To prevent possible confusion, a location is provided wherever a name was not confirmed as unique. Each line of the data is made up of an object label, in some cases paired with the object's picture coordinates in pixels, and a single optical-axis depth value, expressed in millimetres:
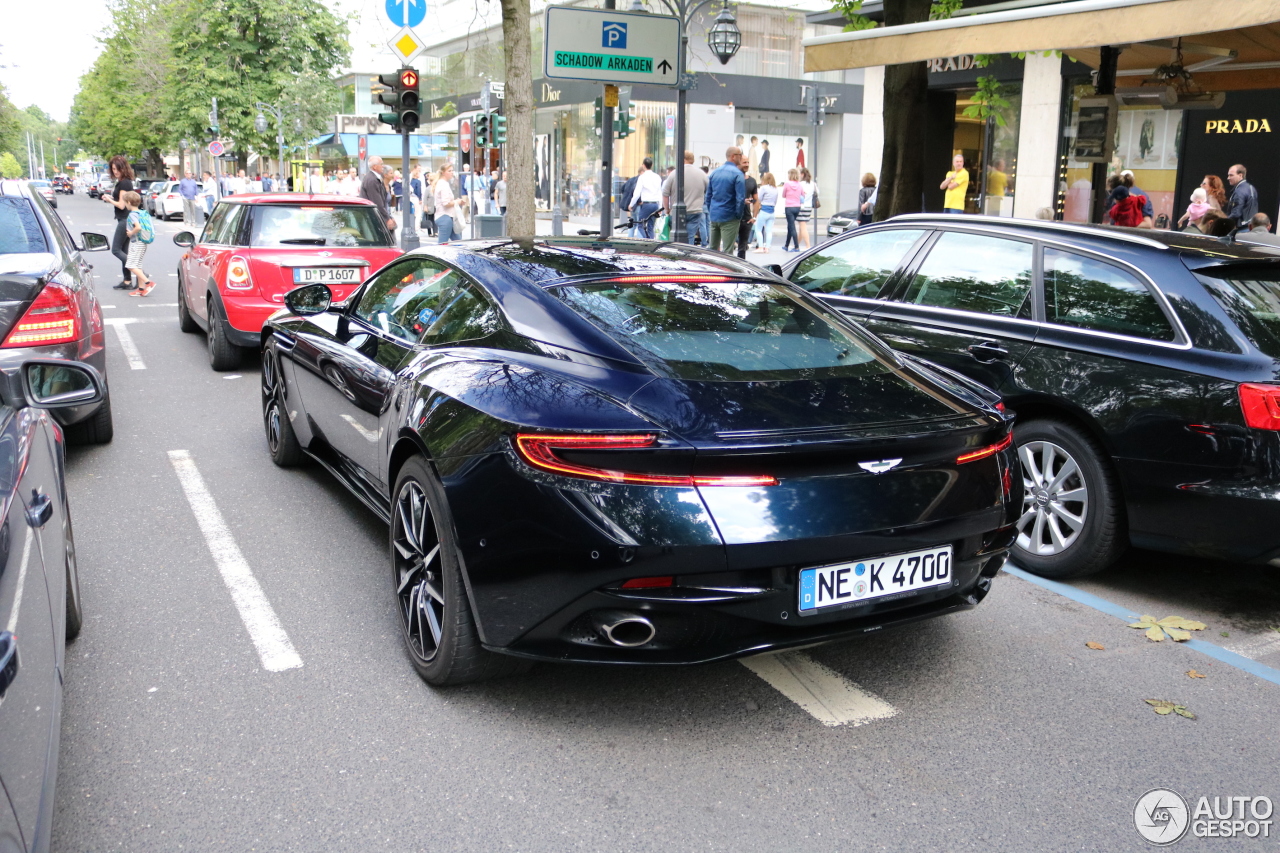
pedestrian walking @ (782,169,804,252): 24297
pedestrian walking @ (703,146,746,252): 16234
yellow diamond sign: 15773
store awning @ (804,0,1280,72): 7057
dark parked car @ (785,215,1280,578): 4219
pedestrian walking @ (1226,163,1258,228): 14086
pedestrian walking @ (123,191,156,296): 15609
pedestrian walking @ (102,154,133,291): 16422
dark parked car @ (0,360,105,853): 1859
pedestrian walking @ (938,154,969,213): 17594
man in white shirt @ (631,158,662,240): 20719
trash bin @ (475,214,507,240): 21891
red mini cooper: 9336
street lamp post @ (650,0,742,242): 13709
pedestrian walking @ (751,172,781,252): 25344
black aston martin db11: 2975
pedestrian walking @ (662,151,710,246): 17666
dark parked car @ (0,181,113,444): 5938
